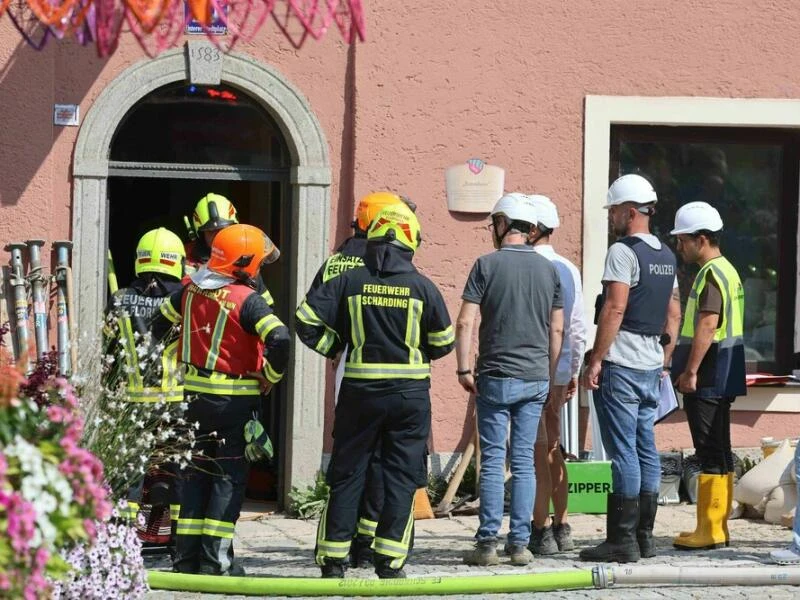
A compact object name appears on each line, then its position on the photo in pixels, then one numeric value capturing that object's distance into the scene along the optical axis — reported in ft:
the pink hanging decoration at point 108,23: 36.01
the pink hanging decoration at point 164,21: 35.37
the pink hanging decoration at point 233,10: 35.96
